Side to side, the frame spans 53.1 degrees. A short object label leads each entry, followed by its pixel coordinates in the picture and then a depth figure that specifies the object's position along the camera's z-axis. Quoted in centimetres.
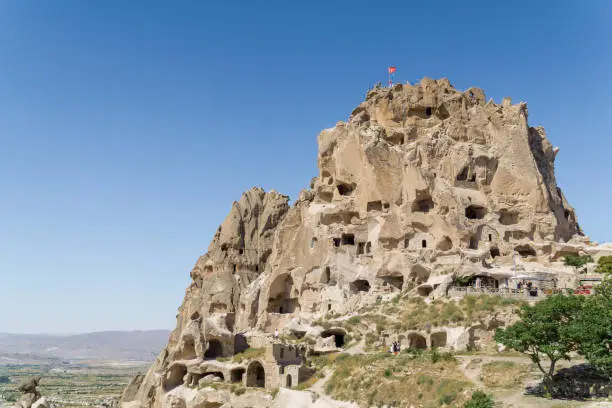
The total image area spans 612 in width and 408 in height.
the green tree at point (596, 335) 2584
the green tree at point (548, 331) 2751
